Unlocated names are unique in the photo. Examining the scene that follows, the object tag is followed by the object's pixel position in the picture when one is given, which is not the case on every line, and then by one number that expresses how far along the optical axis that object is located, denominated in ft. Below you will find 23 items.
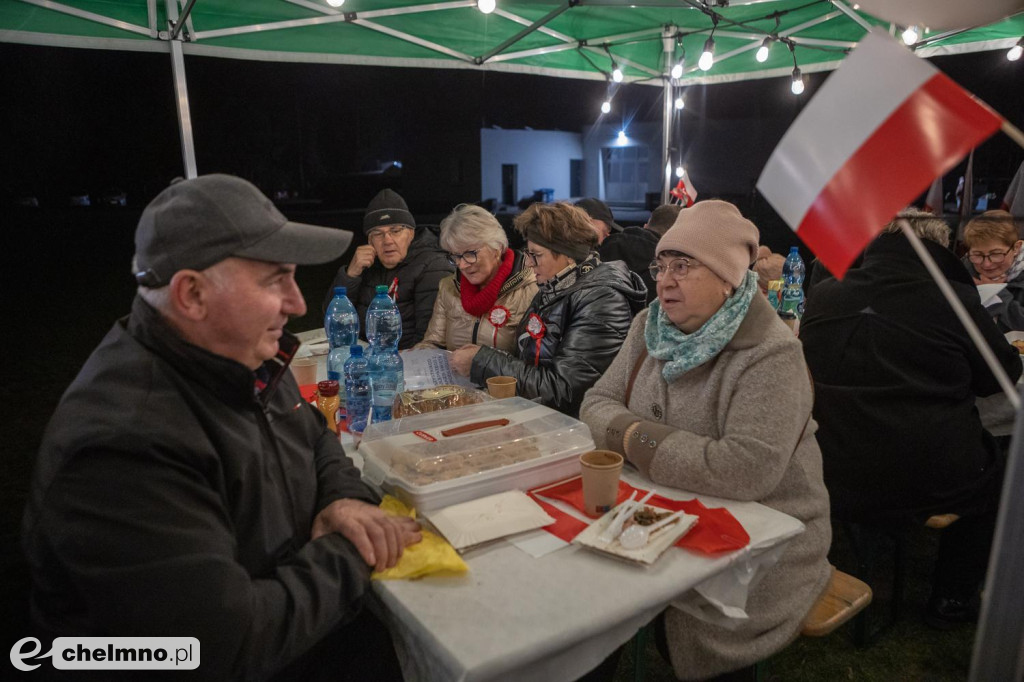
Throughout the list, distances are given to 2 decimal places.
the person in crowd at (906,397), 8.29
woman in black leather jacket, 9.16
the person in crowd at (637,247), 16.11
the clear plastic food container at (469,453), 5.47
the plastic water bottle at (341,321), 12.06
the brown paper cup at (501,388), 7.86
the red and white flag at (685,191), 19.84
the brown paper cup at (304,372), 8.84
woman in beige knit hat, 5.79
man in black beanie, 14.39
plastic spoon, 4.76
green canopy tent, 16.21
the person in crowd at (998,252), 13.89
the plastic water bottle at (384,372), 8.51
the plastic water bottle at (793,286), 15.53
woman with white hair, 11.23
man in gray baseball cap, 3.66
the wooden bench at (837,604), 6.14
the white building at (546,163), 108.06
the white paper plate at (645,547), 4.63
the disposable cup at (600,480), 5.24
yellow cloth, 4.53
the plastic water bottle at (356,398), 8.00
